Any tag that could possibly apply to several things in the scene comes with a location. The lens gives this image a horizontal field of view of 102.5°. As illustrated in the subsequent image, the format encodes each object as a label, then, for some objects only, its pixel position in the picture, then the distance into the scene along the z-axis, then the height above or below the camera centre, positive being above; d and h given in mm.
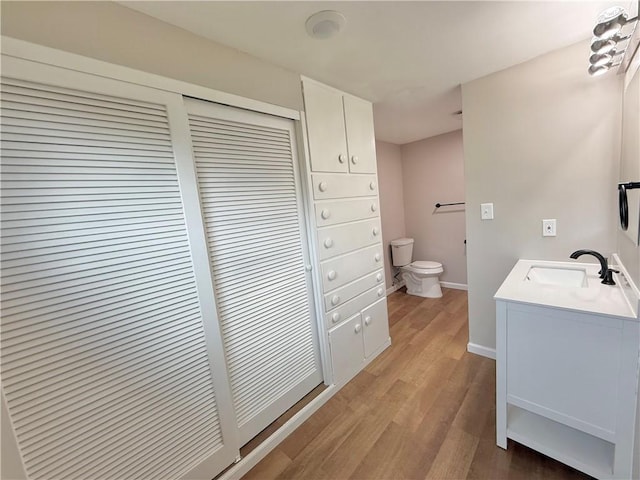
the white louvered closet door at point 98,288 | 827 -202
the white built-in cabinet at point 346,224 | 1739 -126
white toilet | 3404 -949
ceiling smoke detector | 1145 +853
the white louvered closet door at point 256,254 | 1314 -213
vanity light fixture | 1028 +612
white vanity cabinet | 1041 -850
